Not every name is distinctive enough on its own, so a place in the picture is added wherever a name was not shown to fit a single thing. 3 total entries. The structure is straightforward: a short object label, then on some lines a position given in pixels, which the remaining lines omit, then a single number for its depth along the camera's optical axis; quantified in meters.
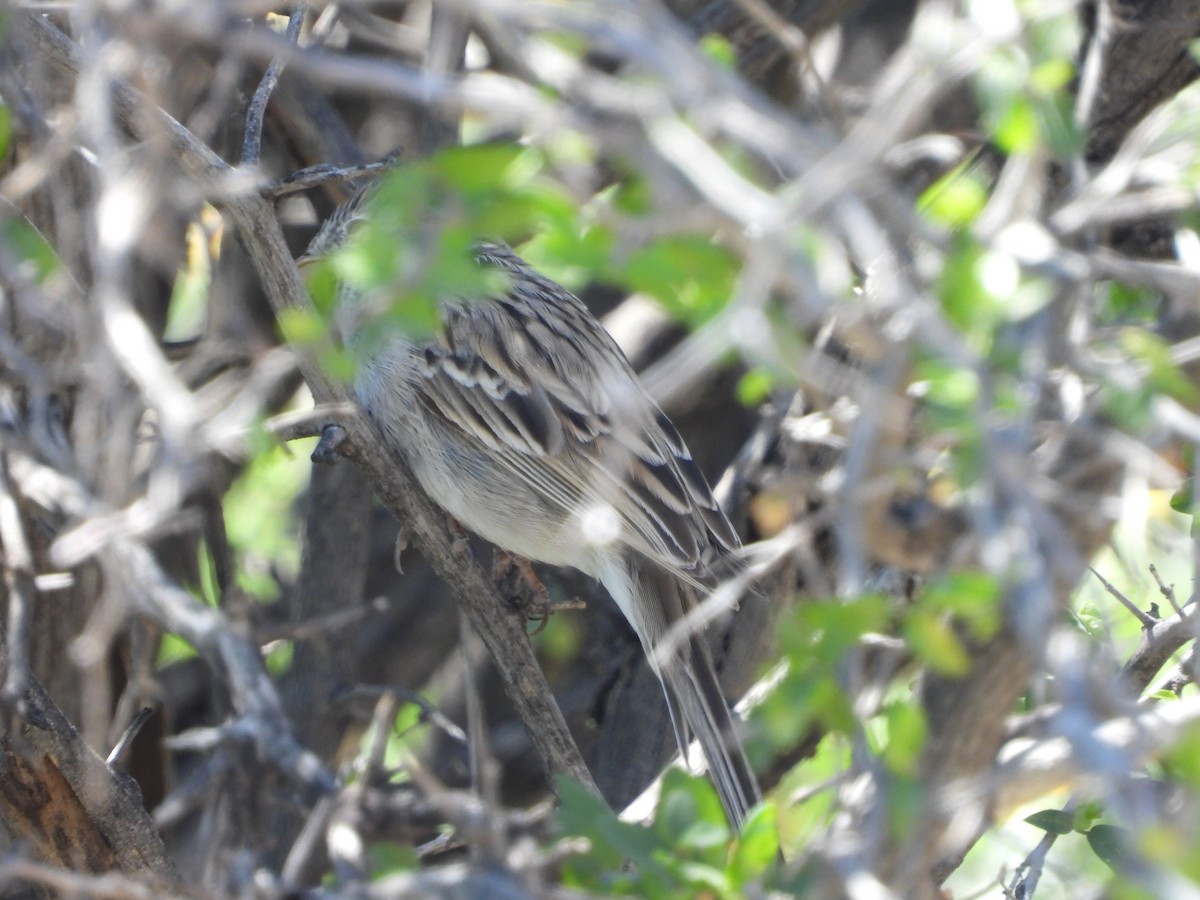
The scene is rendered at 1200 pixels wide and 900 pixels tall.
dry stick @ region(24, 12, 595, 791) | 5.89
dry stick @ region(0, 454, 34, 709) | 4.79
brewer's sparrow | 7.57
